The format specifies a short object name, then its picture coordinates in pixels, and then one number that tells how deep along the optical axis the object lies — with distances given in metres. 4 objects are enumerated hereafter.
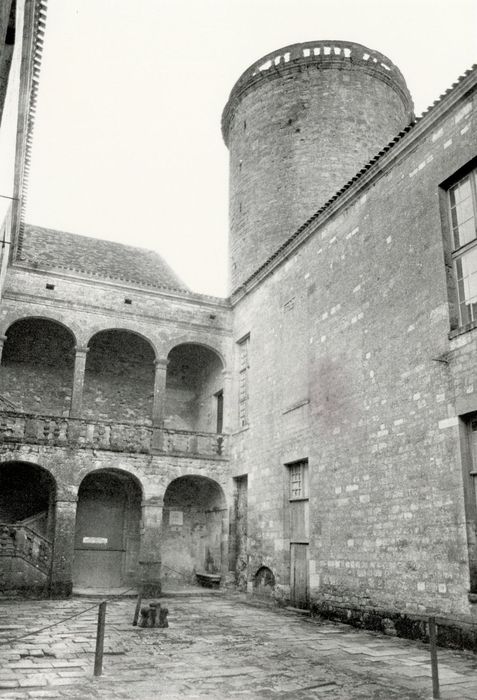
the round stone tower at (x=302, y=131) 19.02
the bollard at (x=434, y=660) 5.43
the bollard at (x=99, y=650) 6.09
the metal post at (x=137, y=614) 9.55
